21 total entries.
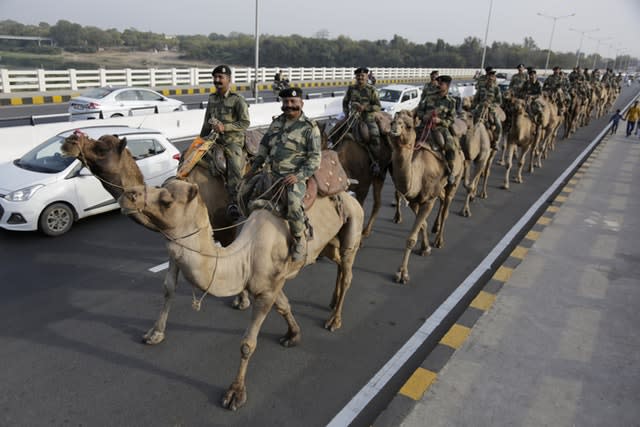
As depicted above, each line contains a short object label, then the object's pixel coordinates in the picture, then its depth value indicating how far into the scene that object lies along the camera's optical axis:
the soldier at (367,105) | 9.10
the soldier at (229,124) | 6.53
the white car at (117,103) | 17.94
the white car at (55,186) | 8.45
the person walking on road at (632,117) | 23.33
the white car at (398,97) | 23.00
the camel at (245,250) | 4.09
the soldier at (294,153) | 5.06
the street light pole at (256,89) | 24.12
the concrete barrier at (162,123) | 13.13
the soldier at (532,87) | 16.15
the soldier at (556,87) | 18.70
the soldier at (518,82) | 17.30
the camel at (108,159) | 5.34
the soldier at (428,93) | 9.11
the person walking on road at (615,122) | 24.43
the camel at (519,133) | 13.91
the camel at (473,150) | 10.77
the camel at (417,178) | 7.14
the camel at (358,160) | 9.12
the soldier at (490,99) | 12.48
